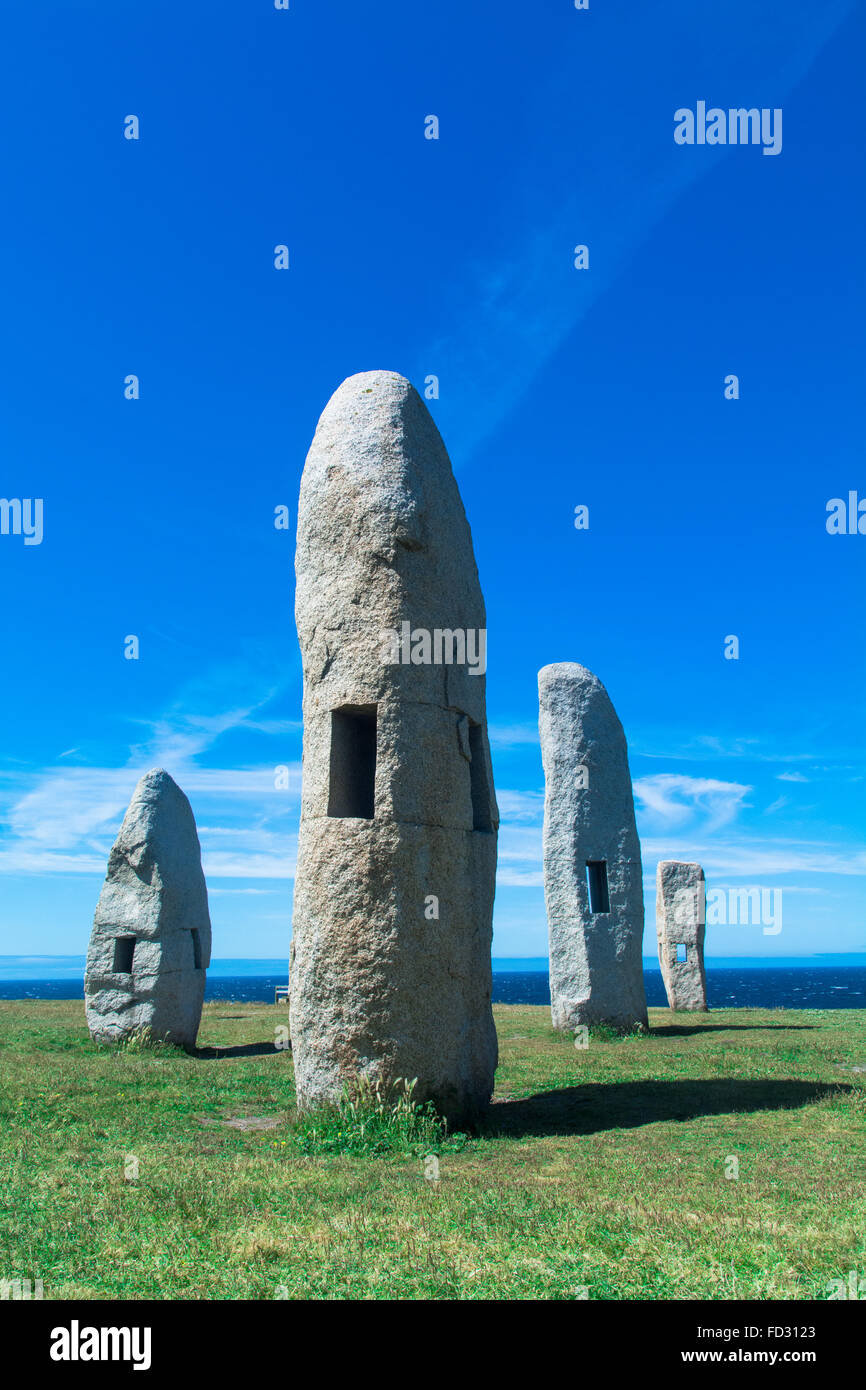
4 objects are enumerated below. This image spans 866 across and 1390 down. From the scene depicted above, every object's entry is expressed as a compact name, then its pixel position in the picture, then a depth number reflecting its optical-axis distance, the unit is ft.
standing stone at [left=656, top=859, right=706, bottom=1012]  73.51
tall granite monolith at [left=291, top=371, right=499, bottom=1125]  26.48
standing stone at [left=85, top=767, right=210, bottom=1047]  47.24
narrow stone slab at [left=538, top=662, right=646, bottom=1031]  51.60
